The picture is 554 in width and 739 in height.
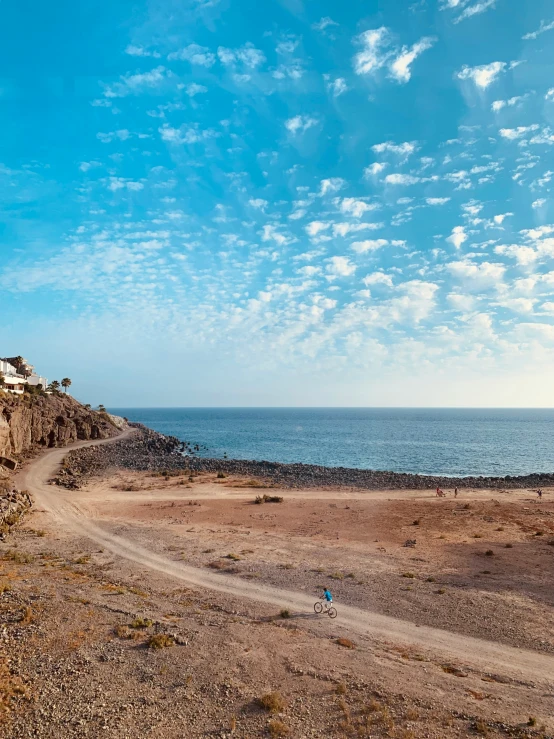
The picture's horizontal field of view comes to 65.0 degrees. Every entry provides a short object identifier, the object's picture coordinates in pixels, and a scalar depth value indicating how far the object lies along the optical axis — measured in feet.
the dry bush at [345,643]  60.25
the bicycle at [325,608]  70.00
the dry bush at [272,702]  45.73
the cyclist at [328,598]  70.21
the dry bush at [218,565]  92.17
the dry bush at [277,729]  42.38
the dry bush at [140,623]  62.95
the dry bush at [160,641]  57.62
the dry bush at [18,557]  90.99
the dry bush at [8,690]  43.92
